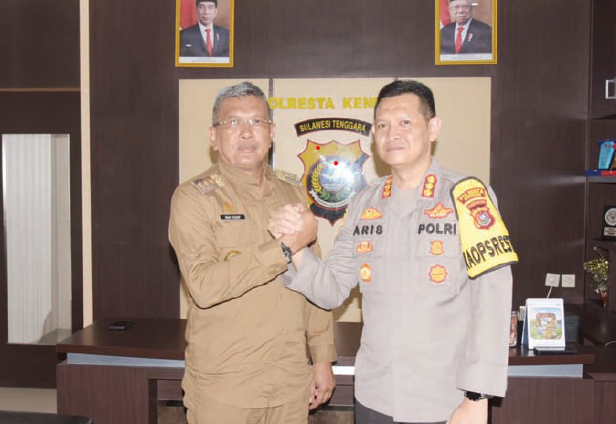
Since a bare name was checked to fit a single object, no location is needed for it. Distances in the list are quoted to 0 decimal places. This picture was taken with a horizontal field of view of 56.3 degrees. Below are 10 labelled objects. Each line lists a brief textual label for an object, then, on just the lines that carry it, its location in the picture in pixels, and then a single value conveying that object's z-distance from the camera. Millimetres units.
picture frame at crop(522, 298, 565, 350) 2480
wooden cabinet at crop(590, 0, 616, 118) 3547
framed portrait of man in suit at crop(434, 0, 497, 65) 3781
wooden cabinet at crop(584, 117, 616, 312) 3760
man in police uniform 1473
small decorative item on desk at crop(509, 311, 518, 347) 2486
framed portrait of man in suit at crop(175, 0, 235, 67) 3891
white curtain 4367
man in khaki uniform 1782
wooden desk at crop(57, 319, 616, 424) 2473
